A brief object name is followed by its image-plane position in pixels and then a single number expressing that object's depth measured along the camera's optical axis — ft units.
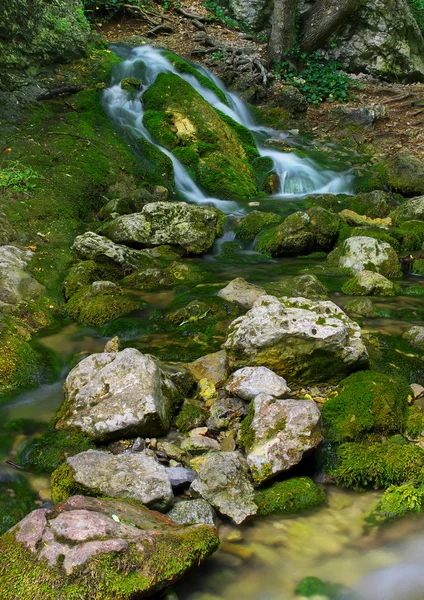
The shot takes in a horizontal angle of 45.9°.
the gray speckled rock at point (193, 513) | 9.95
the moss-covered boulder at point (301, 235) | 27.66
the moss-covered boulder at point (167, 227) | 25.73
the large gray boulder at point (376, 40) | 60.75
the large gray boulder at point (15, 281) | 19.31
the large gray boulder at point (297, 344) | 14.19
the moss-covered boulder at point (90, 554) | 7.20
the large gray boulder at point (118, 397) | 12.23
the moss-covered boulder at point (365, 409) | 12.41
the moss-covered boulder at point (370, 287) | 21.79
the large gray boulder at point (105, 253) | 23.17
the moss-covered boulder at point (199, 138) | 36.01
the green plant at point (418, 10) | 69.62
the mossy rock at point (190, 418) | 13.14
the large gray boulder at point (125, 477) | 9.99
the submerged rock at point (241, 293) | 19.36
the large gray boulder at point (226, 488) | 10.37
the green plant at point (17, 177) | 26.40
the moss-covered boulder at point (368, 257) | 24.98
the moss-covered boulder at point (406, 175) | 36.99
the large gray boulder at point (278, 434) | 11.24
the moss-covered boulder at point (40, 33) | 34.35
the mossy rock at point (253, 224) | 29.48
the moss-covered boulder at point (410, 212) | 31.45
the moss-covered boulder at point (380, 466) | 11.11
